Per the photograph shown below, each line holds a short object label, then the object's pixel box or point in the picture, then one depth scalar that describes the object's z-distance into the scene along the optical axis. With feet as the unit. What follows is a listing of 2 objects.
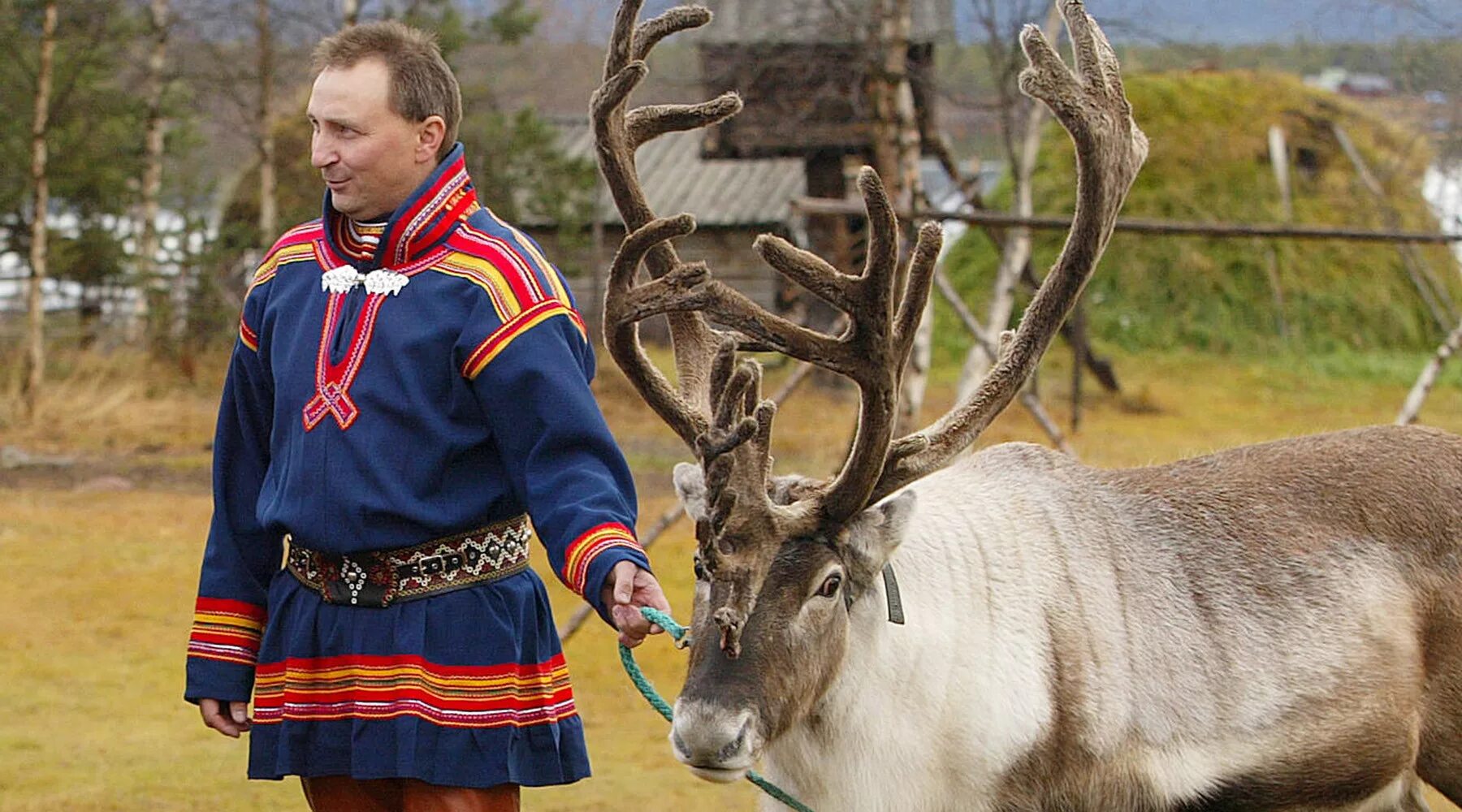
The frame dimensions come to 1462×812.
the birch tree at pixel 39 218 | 51.21
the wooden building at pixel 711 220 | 67.41
